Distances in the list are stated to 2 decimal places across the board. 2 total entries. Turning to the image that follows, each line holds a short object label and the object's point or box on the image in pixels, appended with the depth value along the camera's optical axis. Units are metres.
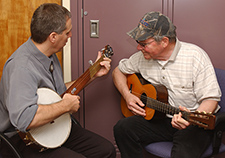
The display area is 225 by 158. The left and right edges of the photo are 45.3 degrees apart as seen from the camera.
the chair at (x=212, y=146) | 1.73
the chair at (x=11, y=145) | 1.53
